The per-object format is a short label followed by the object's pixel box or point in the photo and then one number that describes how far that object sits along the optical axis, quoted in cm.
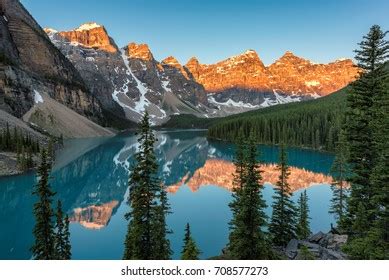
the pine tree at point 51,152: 8594
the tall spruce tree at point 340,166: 3272
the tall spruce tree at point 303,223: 2664
